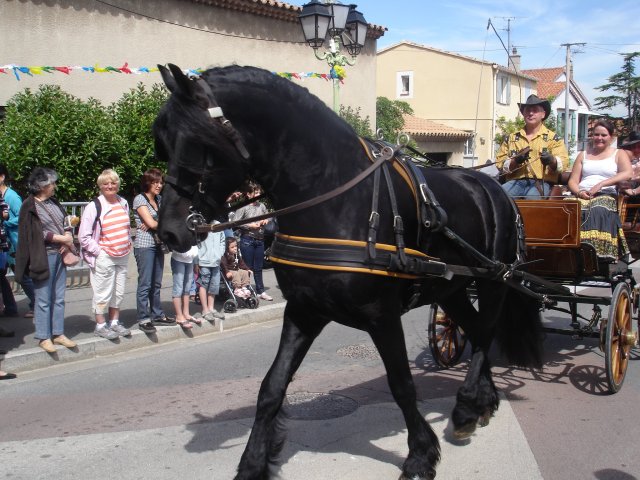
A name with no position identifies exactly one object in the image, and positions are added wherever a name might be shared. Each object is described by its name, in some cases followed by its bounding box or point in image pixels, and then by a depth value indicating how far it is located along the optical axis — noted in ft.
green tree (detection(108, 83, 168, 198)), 40.01
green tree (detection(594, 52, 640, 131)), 165.07
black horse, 10.82
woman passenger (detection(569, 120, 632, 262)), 19.90
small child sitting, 31.81
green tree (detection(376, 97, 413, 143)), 87.81
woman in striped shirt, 24.71
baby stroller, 30.70
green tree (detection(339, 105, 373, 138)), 66.64
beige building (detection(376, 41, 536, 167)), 119.10
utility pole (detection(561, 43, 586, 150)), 125.90
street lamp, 38.02
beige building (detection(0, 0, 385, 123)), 43.78
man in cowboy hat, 20.62
